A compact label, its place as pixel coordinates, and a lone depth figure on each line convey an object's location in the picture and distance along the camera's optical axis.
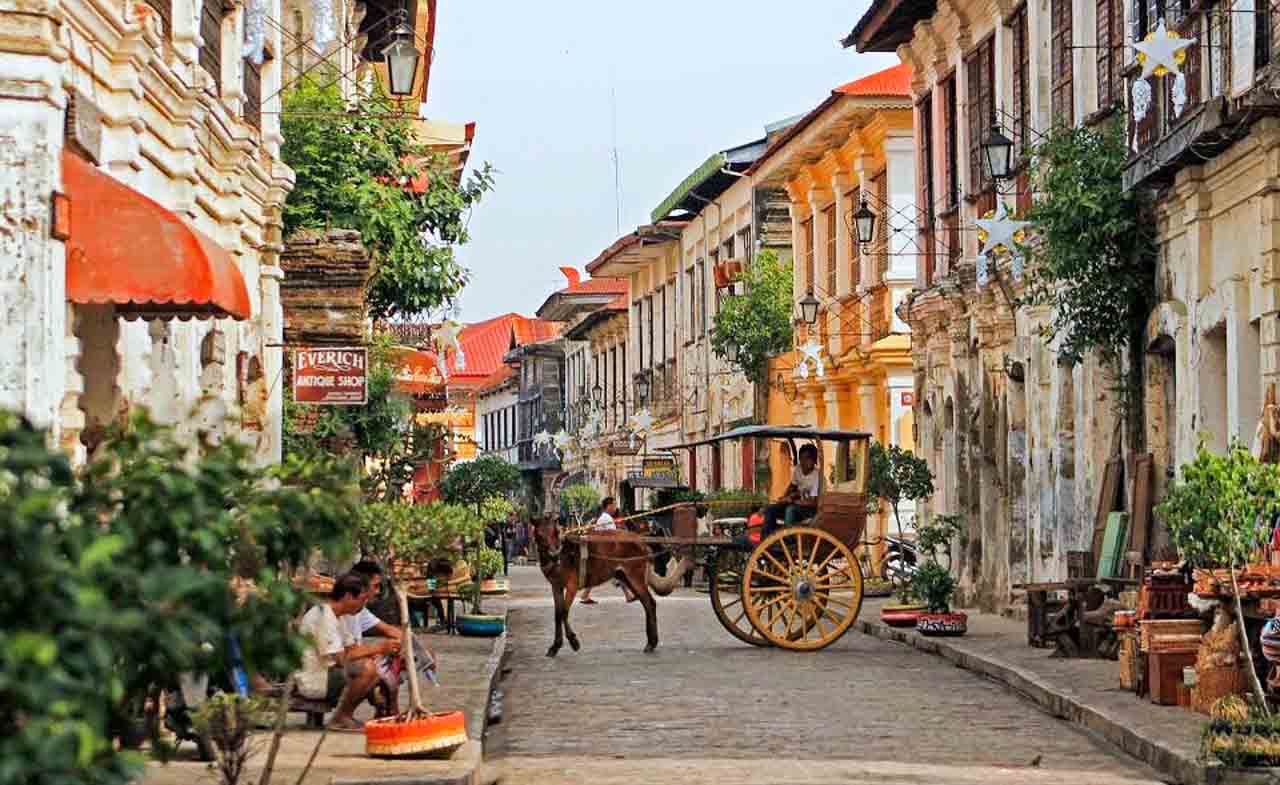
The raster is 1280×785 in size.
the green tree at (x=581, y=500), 61.09
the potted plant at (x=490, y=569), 30.11
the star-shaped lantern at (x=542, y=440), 80.19
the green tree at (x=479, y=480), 59.12
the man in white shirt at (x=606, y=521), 23.73
